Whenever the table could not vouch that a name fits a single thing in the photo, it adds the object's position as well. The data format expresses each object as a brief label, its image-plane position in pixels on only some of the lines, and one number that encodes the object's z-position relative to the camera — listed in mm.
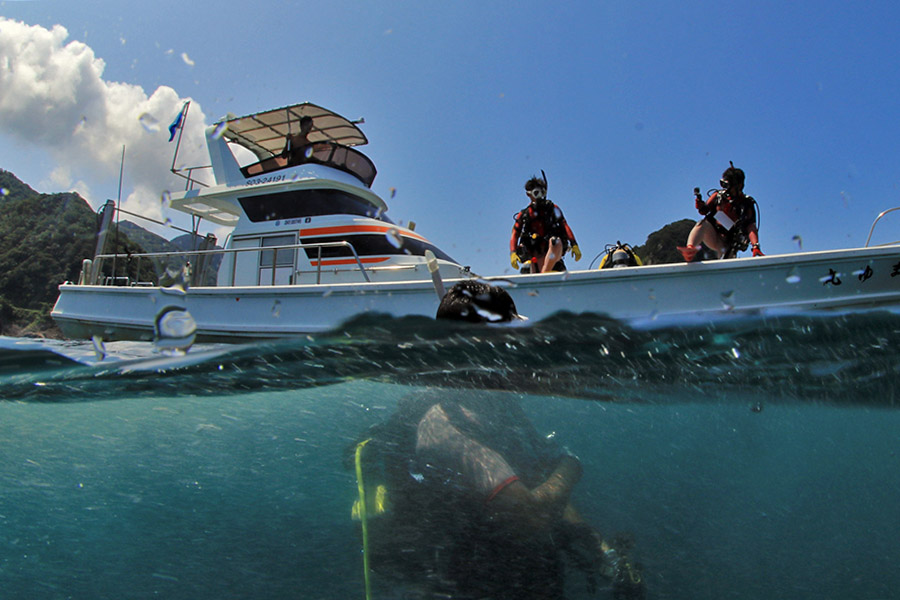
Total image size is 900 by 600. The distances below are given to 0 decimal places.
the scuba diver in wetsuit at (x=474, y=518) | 2621
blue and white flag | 10742
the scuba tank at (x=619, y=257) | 6238
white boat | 4816
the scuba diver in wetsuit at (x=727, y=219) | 5414
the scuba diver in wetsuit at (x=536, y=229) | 6508
